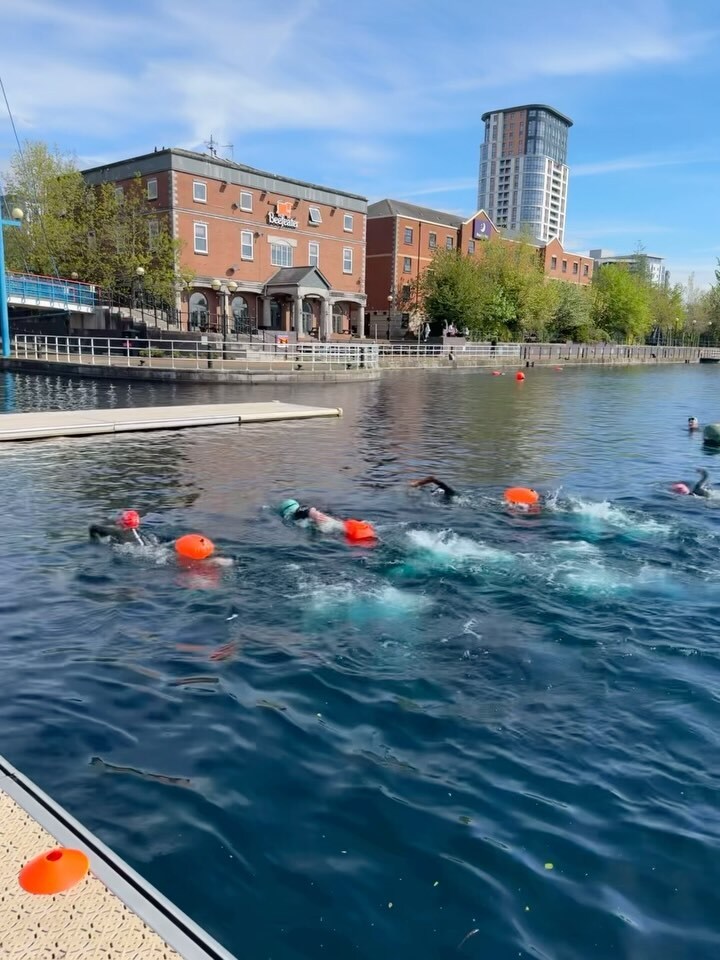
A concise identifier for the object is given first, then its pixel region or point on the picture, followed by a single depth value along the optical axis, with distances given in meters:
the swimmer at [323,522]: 9.08
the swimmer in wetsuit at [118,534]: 8.76
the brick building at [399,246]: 66.62
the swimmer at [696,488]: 12.13
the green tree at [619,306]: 85.81
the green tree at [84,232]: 46.94
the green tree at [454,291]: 59.78
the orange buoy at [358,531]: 9.02
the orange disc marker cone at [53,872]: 2.90
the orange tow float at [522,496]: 11.18
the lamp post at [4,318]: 34.69
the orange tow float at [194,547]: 8.24
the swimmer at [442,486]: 10.82
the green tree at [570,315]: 75.25
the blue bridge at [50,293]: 40.19
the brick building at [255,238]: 49.12
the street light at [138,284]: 46.51
